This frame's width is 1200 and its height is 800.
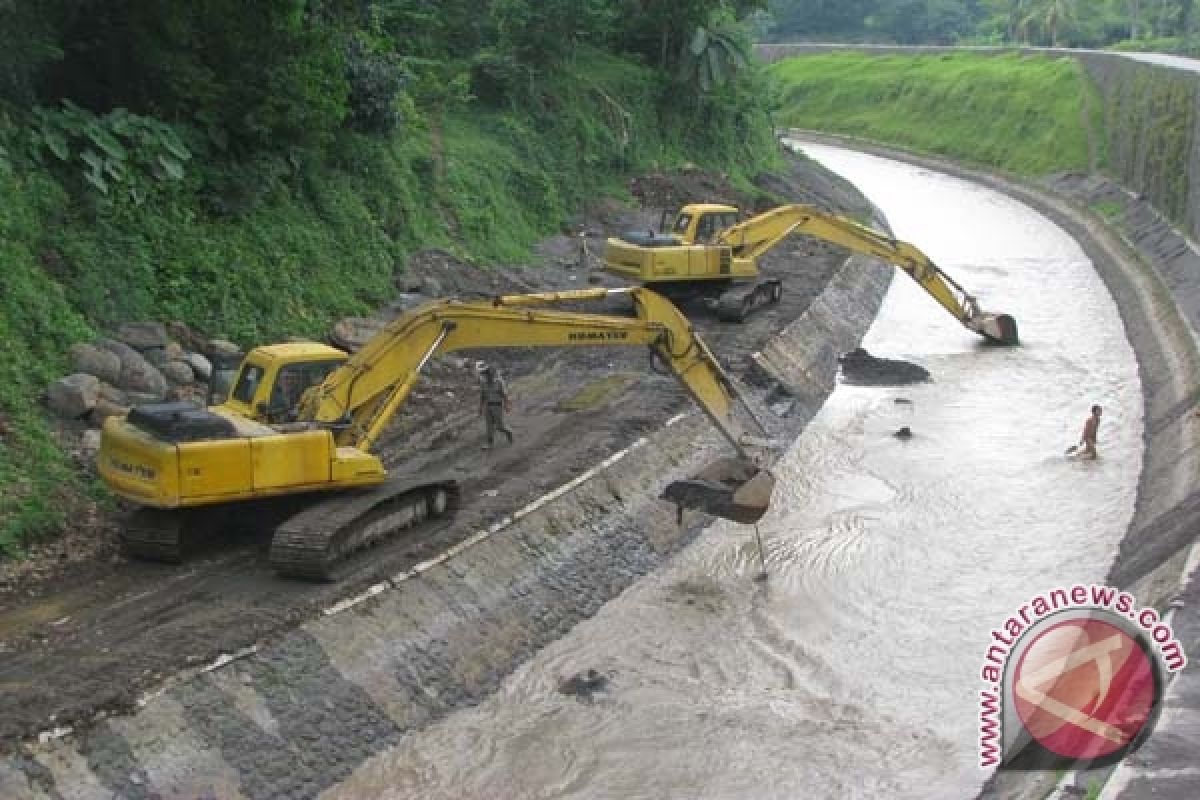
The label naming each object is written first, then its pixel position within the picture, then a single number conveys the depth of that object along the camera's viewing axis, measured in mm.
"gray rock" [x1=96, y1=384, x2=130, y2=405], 19766
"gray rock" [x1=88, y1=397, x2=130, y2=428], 19359
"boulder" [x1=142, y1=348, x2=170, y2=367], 21250
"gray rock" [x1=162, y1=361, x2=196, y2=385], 21188
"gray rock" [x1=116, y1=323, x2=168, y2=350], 21219
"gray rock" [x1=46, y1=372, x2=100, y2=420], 19047
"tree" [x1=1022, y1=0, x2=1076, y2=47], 107312
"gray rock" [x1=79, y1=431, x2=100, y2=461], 18656
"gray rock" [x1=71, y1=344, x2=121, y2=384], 19922
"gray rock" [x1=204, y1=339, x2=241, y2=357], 22453
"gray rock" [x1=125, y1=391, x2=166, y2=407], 20047
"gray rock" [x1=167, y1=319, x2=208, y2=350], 22297
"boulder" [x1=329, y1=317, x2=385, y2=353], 25031
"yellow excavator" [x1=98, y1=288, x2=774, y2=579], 15828
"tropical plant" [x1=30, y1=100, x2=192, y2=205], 21812
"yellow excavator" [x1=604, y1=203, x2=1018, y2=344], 30953
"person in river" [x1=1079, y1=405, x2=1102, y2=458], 25969
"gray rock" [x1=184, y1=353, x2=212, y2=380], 21734
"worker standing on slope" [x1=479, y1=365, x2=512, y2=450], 21562
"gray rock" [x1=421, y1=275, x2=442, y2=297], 28859
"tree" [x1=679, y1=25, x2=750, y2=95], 47656
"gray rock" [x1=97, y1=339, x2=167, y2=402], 20359
